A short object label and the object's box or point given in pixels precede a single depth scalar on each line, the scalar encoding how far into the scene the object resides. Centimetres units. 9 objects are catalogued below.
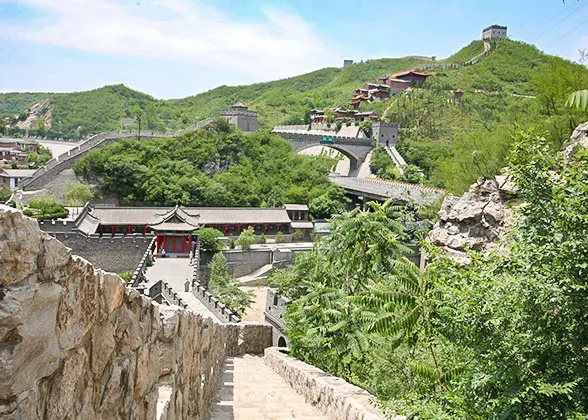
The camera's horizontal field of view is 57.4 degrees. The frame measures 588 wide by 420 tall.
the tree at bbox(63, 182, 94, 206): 4434
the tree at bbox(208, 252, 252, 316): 2697
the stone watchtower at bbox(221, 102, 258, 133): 6719
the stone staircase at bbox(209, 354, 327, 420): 794
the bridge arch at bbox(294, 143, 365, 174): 6525
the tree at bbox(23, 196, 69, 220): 3712
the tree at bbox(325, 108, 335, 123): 8158
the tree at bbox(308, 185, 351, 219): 4800
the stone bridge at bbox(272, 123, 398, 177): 6500
